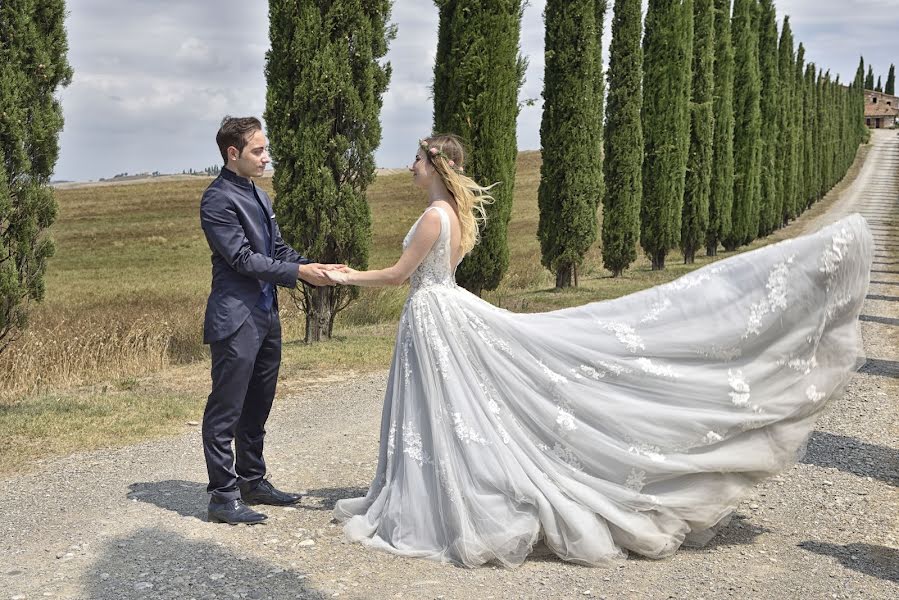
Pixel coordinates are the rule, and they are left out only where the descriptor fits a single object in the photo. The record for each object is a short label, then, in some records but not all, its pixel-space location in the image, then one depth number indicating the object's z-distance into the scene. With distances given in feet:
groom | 17.24
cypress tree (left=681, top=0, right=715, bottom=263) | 92.79
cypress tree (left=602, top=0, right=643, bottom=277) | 75.20
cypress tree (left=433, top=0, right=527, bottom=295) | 50.42
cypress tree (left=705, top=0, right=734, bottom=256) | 102.06
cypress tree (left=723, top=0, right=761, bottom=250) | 112.98
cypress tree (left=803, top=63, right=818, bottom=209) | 178.70
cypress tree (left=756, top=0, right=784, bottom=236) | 130.72
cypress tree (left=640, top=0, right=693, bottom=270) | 83.71
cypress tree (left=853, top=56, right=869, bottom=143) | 297.33
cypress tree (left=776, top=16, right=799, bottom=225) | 143.33
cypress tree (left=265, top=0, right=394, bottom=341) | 39.65
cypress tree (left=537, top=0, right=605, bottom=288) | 63.77
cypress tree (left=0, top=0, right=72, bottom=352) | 26.89
